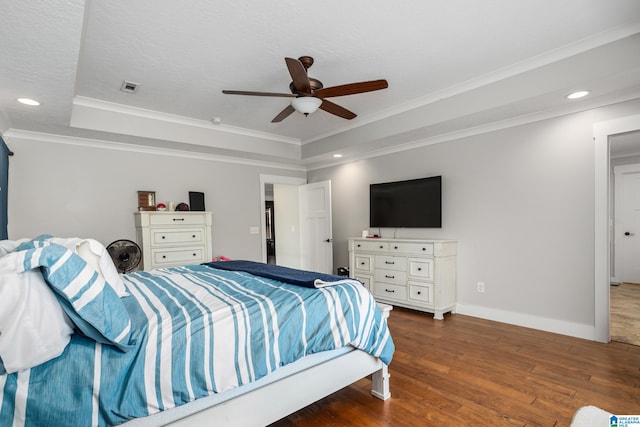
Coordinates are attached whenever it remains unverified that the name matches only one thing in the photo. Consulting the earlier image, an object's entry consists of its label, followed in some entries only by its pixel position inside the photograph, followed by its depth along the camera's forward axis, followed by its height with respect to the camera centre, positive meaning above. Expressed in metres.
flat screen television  3.93 +0.06
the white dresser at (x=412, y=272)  3.58 -0.78
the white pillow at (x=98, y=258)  1.69 -0.24
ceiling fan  2.18 +0.89
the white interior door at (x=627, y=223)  5.18 -0.33
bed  1.07 -0.57
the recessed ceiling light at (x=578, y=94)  2.56 +0.91
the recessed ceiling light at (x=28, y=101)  2.49 +0.91
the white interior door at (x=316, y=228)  4.93 -0.30
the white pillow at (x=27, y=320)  1.00 -0.35
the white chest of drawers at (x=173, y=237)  3.59 -0.30
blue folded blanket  1.93 -0.47
